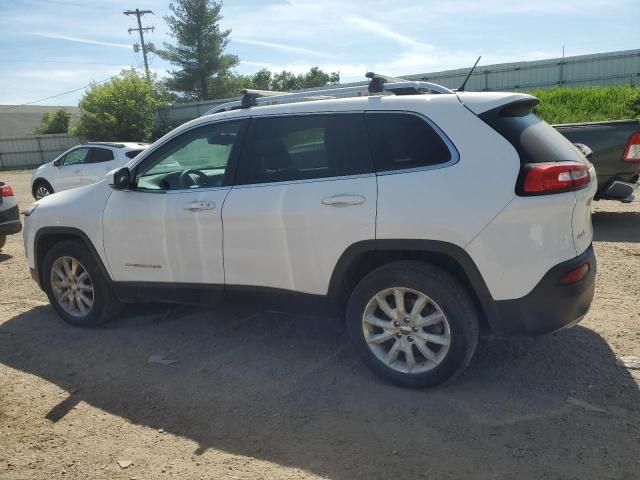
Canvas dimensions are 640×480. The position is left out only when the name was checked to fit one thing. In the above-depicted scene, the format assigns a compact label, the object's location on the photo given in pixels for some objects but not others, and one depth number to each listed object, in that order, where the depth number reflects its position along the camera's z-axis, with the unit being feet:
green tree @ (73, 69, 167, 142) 110.93
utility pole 159.02
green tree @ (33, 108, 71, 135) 142.51
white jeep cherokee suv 10.33
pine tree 144.77
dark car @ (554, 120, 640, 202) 23.79
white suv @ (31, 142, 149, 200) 42.52
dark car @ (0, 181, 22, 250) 26.21
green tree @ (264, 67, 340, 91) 217.97
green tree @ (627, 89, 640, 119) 48.07
